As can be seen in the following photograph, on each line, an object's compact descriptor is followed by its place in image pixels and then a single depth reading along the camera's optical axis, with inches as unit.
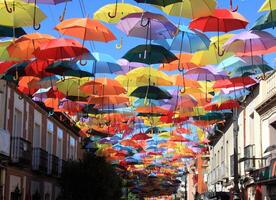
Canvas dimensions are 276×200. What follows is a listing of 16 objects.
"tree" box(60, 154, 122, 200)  858.5
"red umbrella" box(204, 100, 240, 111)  560.3
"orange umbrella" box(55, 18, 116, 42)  381.7
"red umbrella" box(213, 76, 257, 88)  478.8
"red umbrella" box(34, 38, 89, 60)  394.6
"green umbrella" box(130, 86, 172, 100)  501.7
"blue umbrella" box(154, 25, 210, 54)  413.2
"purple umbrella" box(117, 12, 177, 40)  370.4
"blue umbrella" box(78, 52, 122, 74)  461.7
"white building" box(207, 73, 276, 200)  771.2
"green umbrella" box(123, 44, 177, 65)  410.2
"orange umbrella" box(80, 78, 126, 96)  491.5
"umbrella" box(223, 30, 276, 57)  386.3
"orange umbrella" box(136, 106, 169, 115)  594.5
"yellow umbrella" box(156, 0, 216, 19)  345.3
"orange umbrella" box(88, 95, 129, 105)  542.2
